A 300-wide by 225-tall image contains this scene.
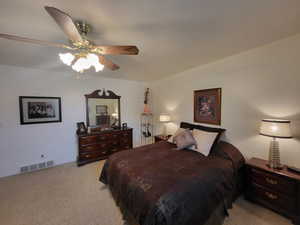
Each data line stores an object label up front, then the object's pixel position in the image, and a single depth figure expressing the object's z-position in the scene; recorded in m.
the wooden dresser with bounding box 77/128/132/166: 3.20
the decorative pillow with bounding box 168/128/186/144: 2.92
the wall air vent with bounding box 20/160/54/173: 2.88
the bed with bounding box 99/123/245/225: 1.26
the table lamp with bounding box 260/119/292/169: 1.66
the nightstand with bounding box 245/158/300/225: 1.57
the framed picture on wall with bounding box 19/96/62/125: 2.88
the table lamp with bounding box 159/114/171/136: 3.65
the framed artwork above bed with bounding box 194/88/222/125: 2.70
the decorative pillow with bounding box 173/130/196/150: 2.46
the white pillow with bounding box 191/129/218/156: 2.29
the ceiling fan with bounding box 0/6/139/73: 1.23
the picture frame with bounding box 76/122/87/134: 3.36
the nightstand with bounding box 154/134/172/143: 3.46
